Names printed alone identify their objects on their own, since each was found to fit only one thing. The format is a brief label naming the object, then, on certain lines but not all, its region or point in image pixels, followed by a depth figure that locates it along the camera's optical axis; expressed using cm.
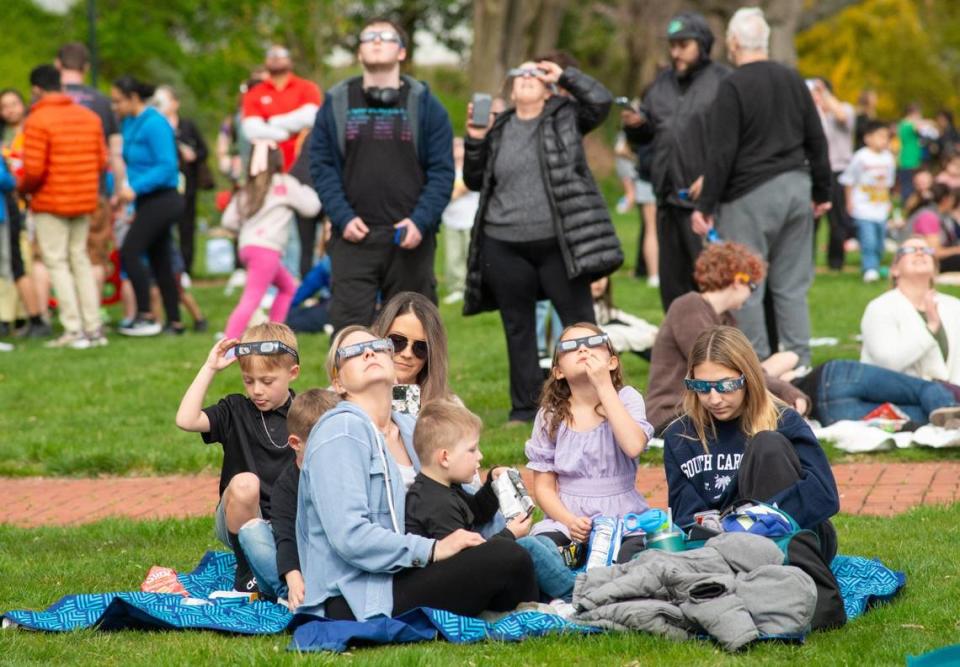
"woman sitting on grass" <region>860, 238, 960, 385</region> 1808
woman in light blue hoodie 1012
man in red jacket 2841
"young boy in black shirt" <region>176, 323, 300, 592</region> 1175
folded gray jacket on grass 1000
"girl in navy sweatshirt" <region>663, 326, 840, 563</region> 1115
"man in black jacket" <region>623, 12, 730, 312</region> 2012
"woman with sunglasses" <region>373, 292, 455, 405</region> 1273
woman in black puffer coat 1745
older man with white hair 1923
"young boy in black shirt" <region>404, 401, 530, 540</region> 1067
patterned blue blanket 1016
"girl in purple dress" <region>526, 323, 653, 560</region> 1191
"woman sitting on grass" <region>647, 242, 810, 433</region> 1636
